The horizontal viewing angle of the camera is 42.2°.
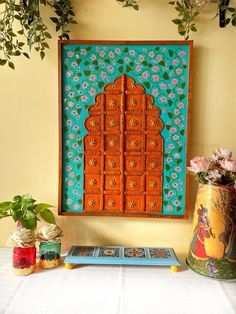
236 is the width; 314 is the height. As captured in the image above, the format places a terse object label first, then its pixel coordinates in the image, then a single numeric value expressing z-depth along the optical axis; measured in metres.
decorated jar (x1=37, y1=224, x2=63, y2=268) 1.03
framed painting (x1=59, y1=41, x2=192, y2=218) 1.10
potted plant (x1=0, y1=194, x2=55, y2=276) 0.98
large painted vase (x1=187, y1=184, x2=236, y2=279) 0.95
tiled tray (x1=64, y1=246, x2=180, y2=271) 1.01
